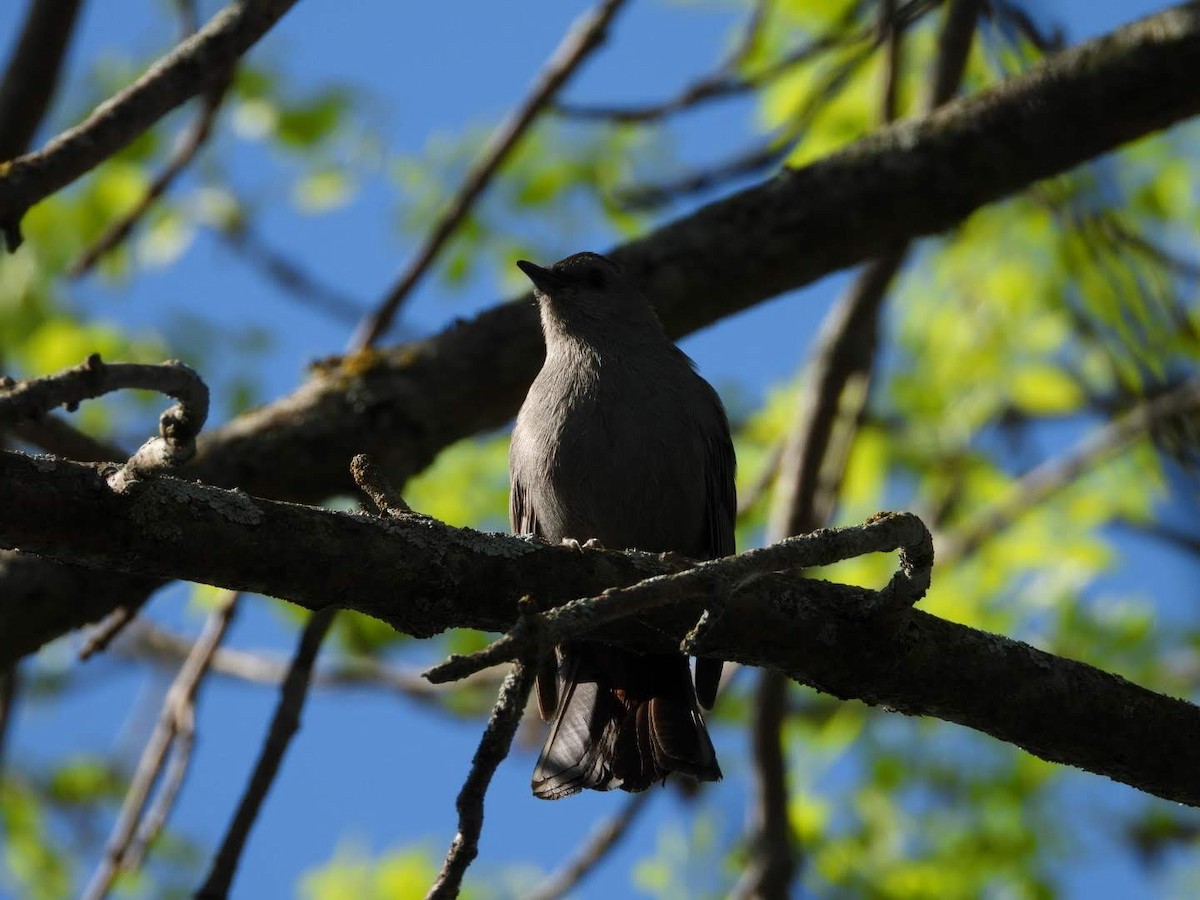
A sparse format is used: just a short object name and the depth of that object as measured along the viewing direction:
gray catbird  8.27
